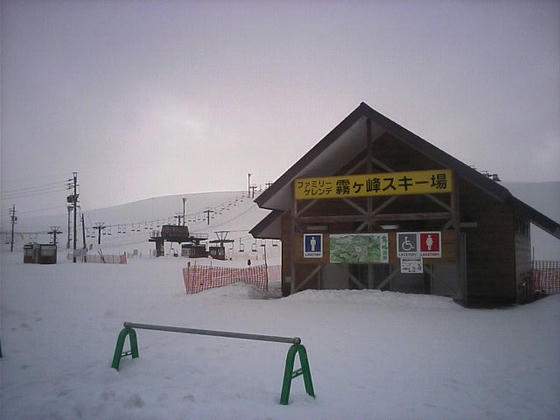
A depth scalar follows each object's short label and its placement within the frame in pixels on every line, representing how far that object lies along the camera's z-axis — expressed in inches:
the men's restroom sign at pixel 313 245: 608.4
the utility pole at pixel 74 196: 2310.0
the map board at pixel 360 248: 571.5
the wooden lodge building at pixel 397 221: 551.8
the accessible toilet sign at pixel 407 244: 555.8
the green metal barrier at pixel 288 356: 228.5
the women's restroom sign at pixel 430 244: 546.3
